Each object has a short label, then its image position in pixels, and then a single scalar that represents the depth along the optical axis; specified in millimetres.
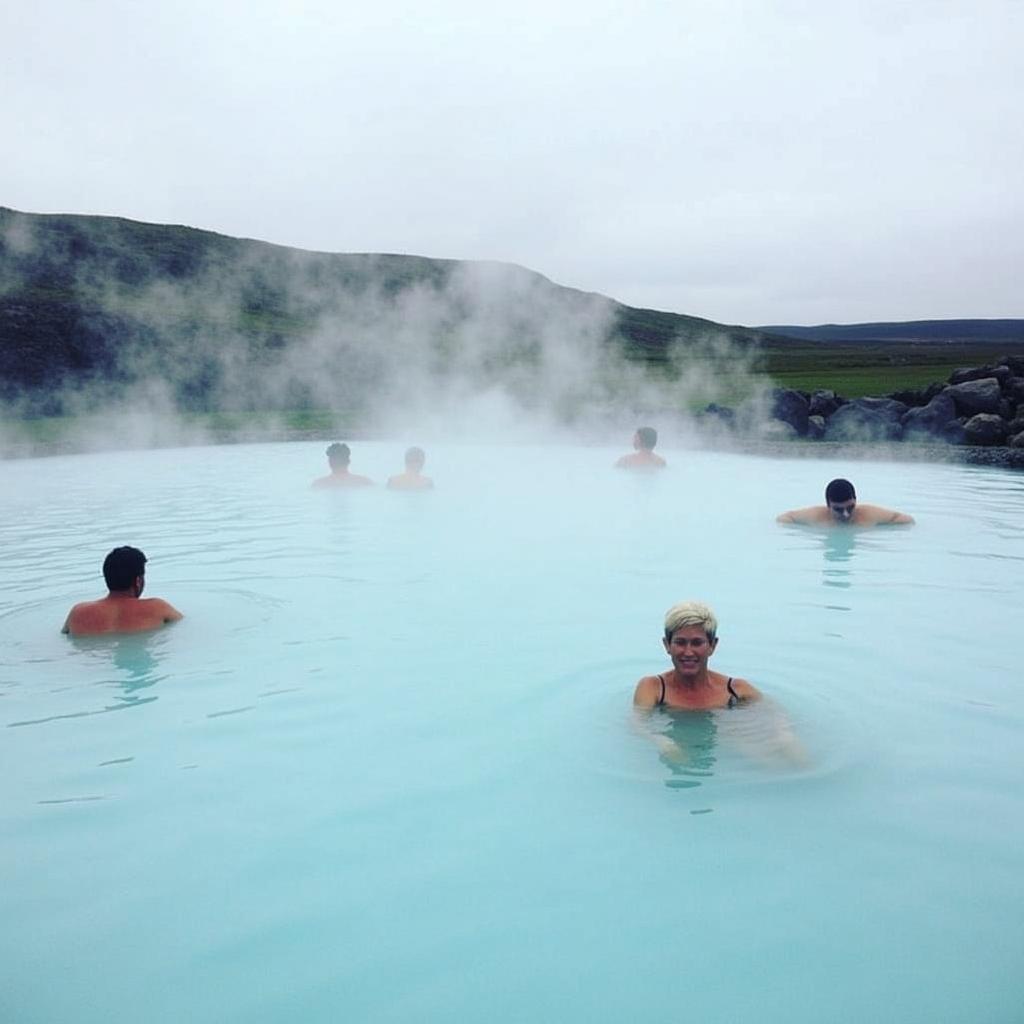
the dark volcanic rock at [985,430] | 16297
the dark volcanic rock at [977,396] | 17344
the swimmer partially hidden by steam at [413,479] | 12578
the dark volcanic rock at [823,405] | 19844
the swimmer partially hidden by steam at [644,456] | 14344
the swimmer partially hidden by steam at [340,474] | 12656
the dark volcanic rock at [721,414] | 20156
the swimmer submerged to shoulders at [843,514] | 9117
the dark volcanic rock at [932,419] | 17281
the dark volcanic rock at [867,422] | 18203
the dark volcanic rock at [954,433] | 16797
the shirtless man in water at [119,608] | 5797
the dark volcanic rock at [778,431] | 18906
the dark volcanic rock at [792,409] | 19375
